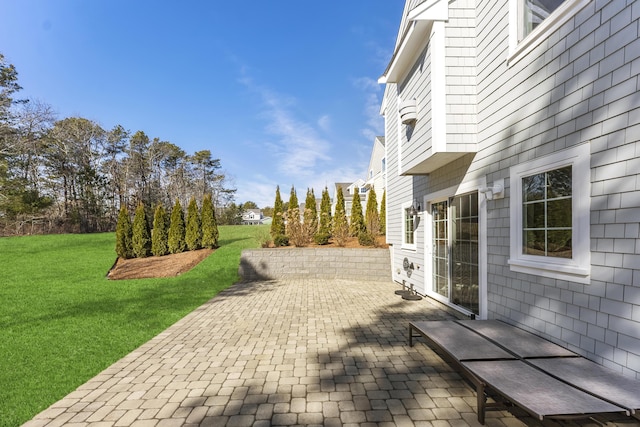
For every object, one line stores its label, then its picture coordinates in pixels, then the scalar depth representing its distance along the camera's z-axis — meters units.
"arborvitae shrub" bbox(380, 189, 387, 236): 14.21
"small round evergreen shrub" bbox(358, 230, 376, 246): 10.12
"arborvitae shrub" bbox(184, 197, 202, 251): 11.95
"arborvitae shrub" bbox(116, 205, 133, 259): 11.47
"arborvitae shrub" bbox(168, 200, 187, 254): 11.91
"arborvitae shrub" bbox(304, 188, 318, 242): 10.63
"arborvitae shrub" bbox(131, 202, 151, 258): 11.70
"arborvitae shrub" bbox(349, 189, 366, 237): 12.73
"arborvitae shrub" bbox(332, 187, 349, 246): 10.51
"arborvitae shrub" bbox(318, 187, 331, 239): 11.67
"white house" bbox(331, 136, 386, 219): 22.41
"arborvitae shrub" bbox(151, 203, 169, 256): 11.88
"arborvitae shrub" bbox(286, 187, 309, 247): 10.45
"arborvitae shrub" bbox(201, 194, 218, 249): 12.07
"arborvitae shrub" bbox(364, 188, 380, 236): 12.76
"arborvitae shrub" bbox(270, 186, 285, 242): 11.47
